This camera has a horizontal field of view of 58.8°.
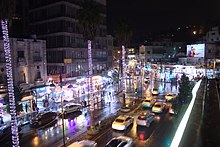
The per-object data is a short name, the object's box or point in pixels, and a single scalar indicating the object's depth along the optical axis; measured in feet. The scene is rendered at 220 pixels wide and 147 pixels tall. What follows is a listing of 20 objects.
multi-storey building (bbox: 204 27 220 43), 275.80
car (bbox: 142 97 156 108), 110.63
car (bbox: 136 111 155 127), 79.08
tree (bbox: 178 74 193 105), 94.63
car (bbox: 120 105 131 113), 102.65
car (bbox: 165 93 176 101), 125.34
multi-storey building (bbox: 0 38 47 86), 108.68
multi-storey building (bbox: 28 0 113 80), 149.18
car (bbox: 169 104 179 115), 92.11
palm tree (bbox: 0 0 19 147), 45.37
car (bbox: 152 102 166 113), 98.94
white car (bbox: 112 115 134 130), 76.43
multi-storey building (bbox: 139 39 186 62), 344.08
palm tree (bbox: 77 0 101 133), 74.95
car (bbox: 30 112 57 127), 86.74
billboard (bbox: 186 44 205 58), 240.12
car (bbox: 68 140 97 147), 58.59
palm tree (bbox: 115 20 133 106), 119.67
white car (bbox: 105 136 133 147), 58.29
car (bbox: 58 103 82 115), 104.95
